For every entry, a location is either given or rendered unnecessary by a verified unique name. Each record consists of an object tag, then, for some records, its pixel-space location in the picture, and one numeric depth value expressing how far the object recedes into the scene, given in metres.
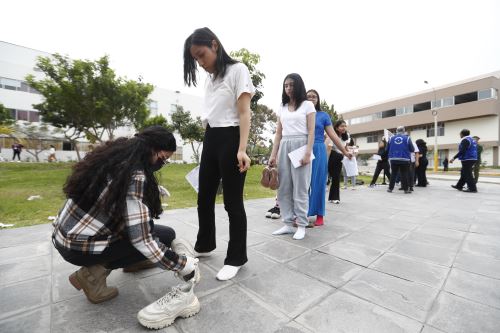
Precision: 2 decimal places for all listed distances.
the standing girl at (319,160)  3.12
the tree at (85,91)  12.12
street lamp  20.36
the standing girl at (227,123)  1.78
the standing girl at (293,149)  2.75
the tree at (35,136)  18.50
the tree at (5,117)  17.46
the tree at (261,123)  23.78
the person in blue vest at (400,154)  6.66
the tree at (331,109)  15.71
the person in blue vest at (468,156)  6.84
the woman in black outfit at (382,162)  8.26
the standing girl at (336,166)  5.14
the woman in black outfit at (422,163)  8.28
